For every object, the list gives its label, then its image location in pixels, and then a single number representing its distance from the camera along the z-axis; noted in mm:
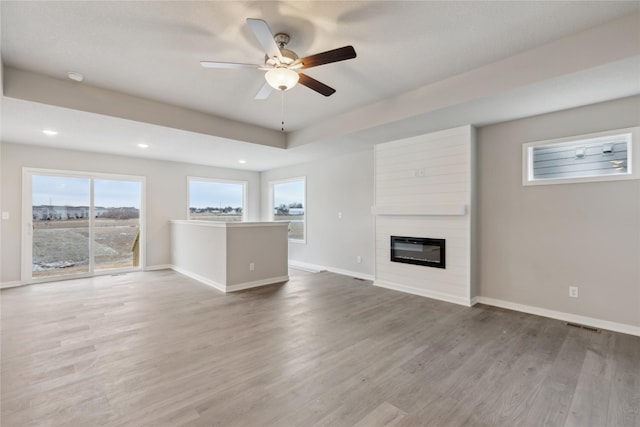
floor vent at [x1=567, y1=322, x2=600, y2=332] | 3180
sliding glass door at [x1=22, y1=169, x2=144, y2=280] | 5258
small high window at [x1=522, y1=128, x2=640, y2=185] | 3170
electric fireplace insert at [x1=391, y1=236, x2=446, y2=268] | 4336
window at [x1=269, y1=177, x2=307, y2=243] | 7133
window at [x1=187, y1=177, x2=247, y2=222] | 7268
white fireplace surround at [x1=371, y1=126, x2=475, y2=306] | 4062
